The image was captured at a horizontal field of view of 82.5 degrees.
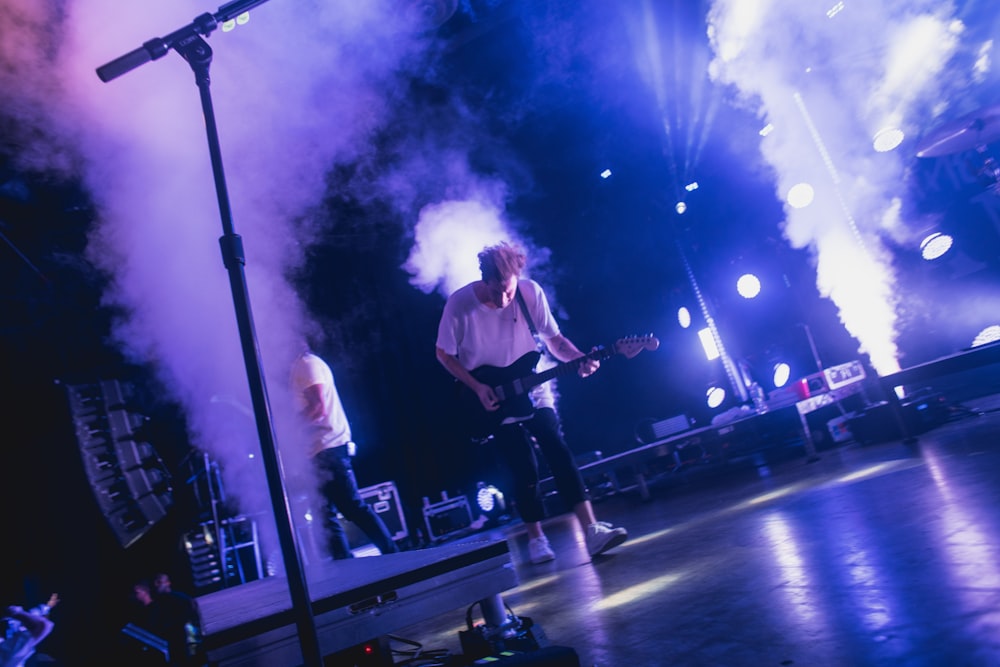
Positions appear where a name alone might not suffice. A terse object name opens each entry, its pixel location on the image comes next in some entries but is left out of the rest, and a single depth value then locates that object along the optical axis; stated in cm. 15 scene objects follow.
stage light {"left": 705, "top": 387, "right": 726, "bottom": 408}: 893
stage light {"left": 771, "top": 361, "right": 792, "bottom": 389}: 835
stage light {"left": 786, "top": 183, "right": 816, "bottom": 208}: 796
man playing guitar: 327
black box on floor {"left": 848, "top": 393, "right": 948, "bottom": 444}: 433
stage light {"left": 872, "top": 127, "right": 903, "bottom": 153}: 718
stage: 146
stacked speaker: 371
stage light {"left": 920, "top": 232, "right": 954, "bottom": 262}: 691
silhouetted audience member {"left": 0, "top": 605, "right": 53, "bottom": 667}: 333
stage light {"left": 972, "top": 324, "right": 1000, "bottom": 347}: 636
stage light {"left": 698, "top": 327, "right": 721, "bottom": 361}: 907
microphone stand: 147
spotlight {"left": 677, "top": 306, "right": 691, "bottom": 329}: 948
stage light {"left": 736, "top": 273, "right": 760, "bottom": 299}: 882
